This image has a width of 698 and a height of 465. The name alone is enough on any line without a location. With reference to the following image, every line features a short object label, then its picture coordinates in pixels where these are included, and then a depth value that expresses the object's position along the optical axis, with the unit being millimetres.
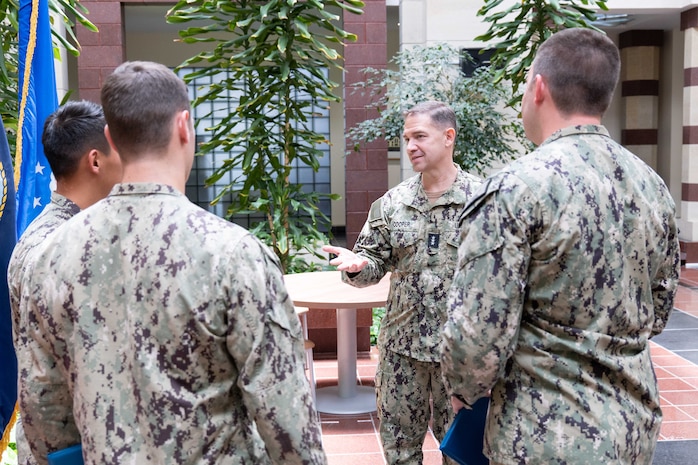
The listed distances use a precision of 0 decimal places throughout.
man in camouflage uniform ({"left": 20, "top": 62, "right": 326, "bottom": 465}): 1326
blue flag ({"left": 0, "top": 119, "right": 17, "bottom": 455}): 2477
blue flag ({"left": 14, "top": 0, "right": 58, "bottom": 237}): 2889
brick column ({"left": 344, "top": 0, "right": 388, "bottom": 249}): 7621
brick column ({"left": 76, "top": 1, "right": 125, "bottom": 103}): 7512
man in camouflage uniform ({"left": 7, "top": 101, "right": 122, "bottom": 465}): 1900
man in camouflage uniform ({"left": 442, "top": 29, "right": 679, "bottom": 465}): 1608
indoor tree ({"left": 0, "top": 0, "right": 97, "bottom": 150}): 3477
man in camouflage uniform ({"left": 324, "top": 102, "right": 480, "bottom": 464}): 2854
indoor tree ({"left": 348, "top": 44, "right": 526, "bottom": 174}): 6316
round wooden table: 4297
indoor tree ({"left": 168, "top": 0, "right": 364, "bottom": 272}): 5316
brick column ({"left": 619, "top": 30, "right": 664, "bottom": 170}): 11328
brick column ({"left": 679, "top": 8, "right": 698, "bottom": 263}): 8953
